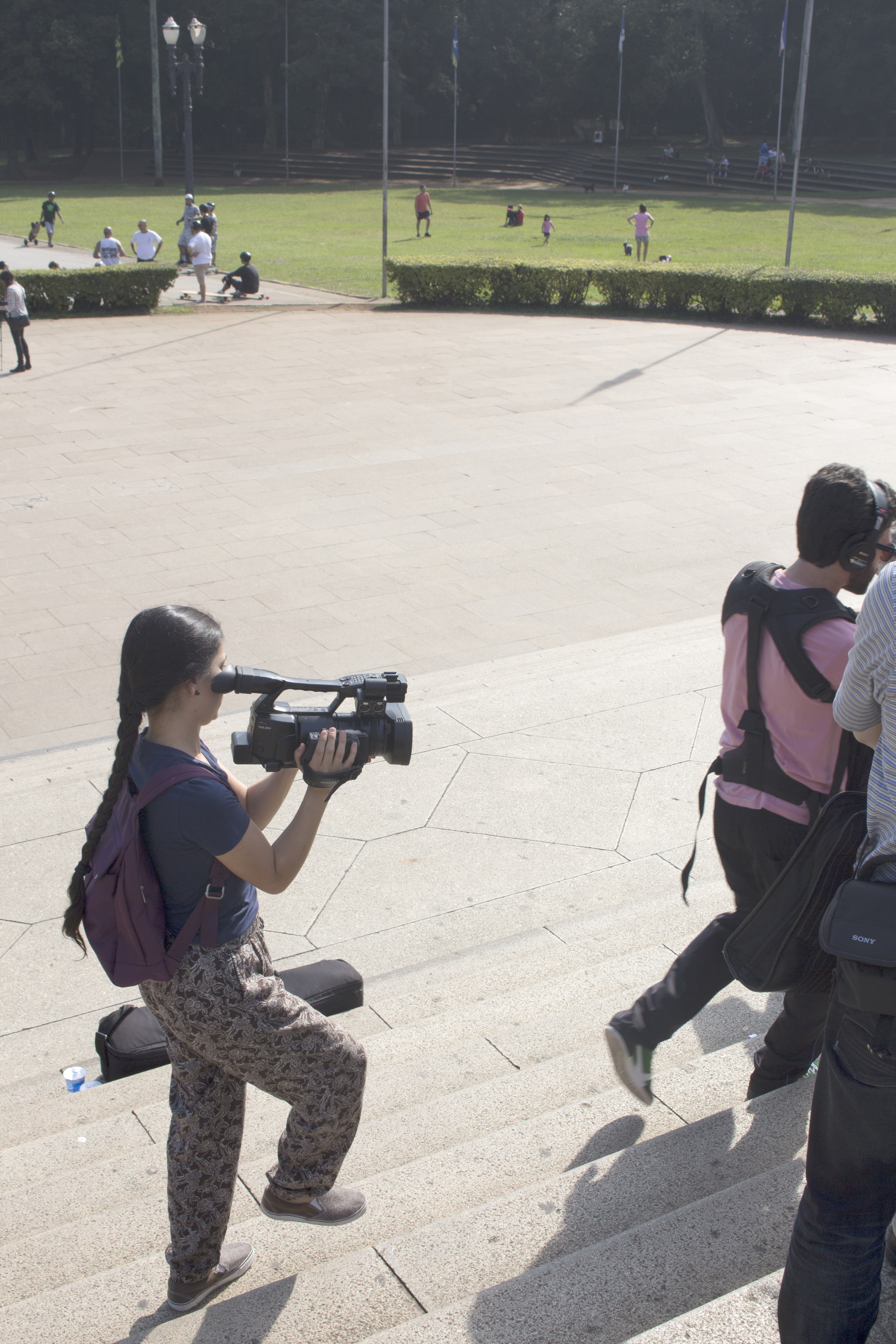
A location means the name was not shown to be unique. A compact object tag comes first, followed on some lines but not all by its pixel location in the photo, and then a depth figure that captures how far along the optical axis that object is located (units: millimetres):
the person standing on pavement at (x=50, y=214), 30828
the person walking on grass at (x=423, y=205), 33562
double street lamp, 25141
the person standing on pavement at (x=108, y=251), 23797
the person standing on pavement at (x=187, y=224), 24956
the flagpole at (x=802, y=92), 21906
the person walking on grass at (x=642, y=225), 28312
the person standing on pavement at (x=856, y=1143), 2031
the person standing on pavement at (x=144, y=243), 23906
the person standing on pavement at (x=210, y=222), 25125
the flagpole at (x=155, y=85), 47344
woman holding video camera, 2365
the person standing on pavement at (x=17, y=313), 15625
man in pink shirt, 2896
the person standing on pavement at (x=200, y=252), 22781
